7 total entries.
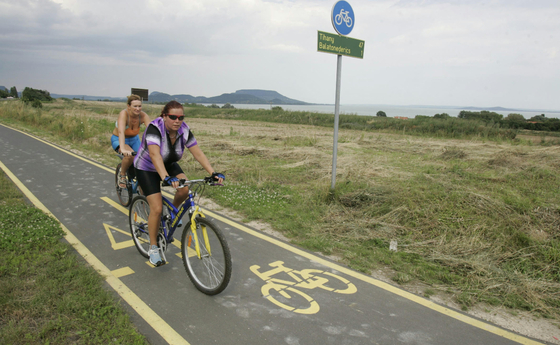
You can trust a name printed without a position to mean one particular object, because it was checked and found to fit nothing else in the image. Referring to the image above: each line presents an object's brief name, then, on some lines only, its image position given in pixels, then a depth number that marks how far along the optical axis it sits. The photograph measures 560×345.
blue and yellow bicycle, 3.42
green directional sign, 6.00
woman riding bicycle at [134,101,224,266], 3.67
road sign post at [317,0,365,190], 6.08
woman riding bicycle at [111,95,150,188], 5.90
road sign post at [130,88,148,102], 18.95
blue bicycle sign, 6.20
